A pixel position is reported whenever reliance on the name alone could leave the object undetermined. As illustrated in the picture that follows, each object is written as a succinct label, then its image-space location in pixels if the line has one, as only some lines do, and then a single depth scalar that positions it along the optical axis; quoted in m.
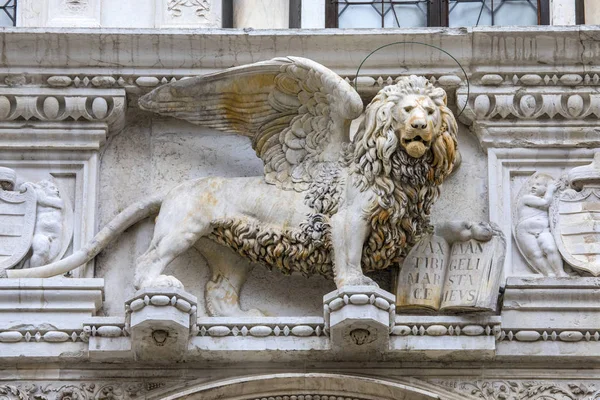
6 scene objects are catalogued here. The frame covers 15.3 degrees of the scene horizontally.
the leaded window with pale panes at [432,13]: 14.41
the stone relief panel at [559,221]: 13.30
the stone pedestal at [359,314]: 12.65
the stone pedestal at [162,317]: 12.69
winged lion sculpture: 13.02
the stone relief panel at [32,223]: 13.41
